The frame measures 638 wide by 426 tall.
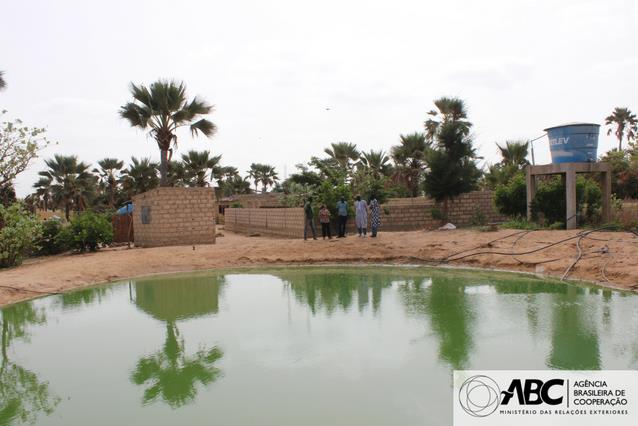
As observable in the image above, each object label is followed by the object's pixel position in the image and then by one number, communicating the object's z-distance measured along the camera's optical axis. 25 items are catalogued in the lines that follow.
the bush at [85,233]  15.56
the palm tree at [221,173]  27.83
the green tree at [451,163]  17.23
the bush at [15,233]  13.39
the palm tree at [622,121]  41.16
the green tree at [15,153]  14.50
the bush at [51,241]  15.93
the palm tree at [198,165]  25.61
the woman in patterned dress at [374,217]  14.98
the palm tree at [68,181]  27.39
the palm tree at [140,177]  25.27
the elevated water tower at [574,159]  13.80
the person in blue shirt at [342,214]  15.48
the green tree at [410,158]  24.38
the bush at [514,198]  16.08
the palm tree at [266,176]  55.72
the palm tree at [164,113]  16.55
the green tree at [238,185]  46.28
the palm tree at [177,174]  26.28
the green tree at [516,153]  23.41
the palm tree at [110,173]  29.28
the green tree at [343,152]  26.28
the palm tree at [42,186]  27.88
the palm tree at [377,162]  26.66
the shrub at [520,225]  14.24
